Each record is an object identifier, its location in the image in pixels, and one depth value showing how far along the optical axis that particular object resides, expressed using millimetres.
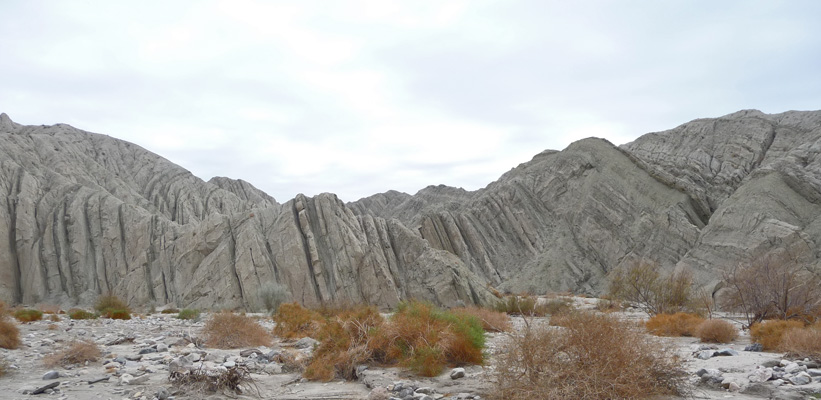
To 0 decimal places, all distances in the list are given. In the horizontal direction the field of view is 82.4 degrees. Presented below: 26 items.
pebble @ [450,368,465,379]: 9094
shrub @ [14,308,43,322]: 20828
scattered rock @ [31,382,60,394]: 8062
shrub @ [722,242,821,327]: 15898
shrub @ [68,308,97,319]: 23359
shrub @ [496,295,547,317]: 27391
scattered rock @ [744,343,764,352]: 11828
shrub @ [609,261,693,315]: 22719
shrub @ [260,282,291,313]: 32844
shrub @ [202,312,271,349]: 14188
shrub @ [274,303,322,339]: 17266
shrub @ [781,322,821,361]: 9312
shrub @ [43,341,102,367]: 10391
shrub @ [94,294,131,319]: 26938
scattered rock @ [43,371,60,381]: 9128
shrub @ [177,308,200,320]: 25375
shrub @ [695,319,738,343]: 13930
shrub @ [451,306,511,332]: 16875
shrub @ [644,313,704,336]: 16403
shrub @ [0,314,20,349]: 12570
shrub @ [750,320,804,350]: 11734
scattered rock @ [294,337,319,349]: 14473
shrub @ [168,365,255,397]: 8312
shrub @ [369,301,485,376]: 9828
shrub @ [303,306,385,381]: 9555
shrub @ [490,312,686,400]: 5832
